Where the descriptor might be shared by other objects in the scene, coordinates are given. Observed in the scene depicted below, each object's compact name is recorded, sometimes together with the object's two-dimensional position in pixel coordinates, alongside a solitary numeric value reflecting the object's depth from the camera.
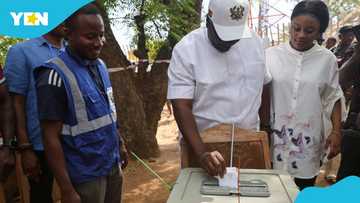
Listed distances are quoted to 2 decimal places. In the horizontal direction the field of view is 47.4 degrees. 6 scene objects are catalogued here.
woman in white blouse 2.15
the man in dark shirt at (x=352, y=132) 2.19
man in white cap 1.90
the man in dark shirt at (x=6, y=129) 2.12
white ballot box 1.38
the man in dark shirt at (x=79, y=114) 1.75
